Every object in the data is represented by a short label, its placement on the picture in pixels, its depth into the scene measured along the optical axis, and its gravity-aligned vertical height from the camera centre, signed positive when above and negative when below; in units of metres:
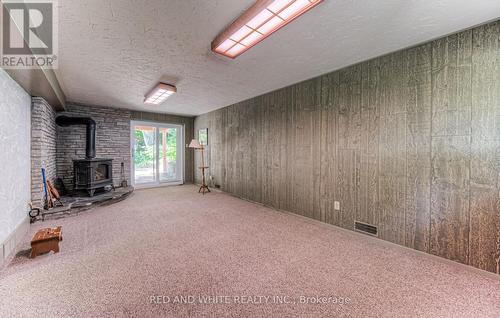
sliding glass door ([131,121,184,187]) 6.07 +0.09
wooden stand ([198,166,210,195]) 5.61 -1.00
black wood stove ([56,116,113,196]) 4.33 -0.25
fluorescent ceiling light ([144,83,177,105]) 3.50 +1.31
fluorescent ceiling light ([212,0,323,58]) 1.54 +1.24
